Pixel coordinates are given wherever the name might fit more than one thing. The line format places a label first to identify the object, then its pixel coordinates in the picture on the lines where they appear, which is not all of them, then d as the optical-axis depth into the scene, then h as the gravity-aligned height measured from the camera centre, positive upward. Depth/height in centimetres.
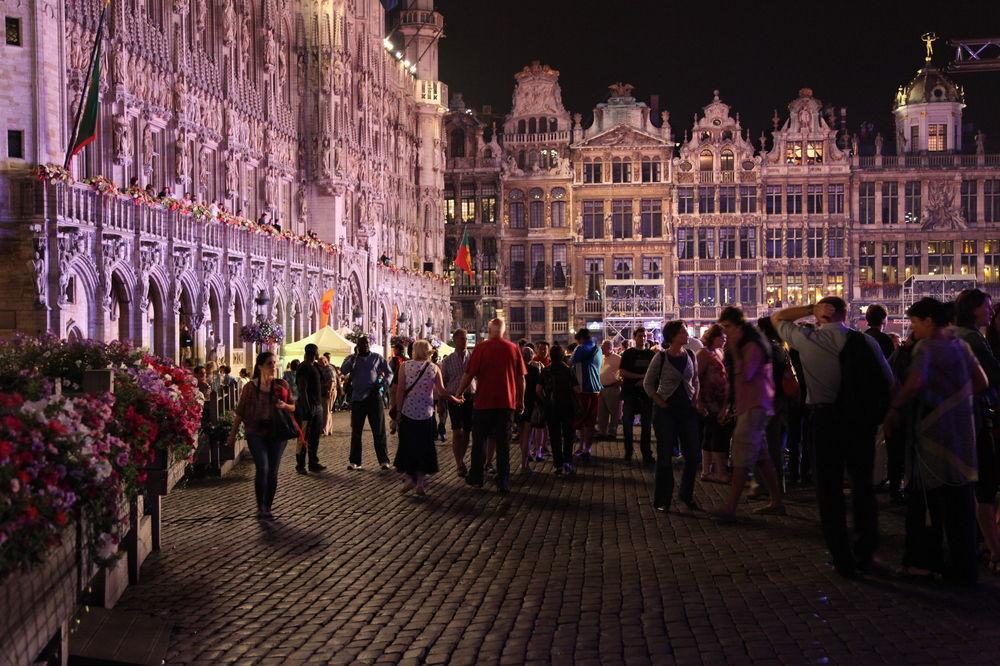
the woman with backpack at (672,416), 1132 -96
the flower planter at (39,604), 457 -117
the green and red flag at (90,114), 2236 +378
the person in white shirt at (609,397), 1947 -139
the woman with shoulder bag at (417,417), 1271 -106
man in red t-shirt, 1299 -78
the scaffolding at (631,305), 6291 +47
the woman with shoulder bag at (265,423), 1127 -98
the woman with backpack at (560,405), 1484 -110
